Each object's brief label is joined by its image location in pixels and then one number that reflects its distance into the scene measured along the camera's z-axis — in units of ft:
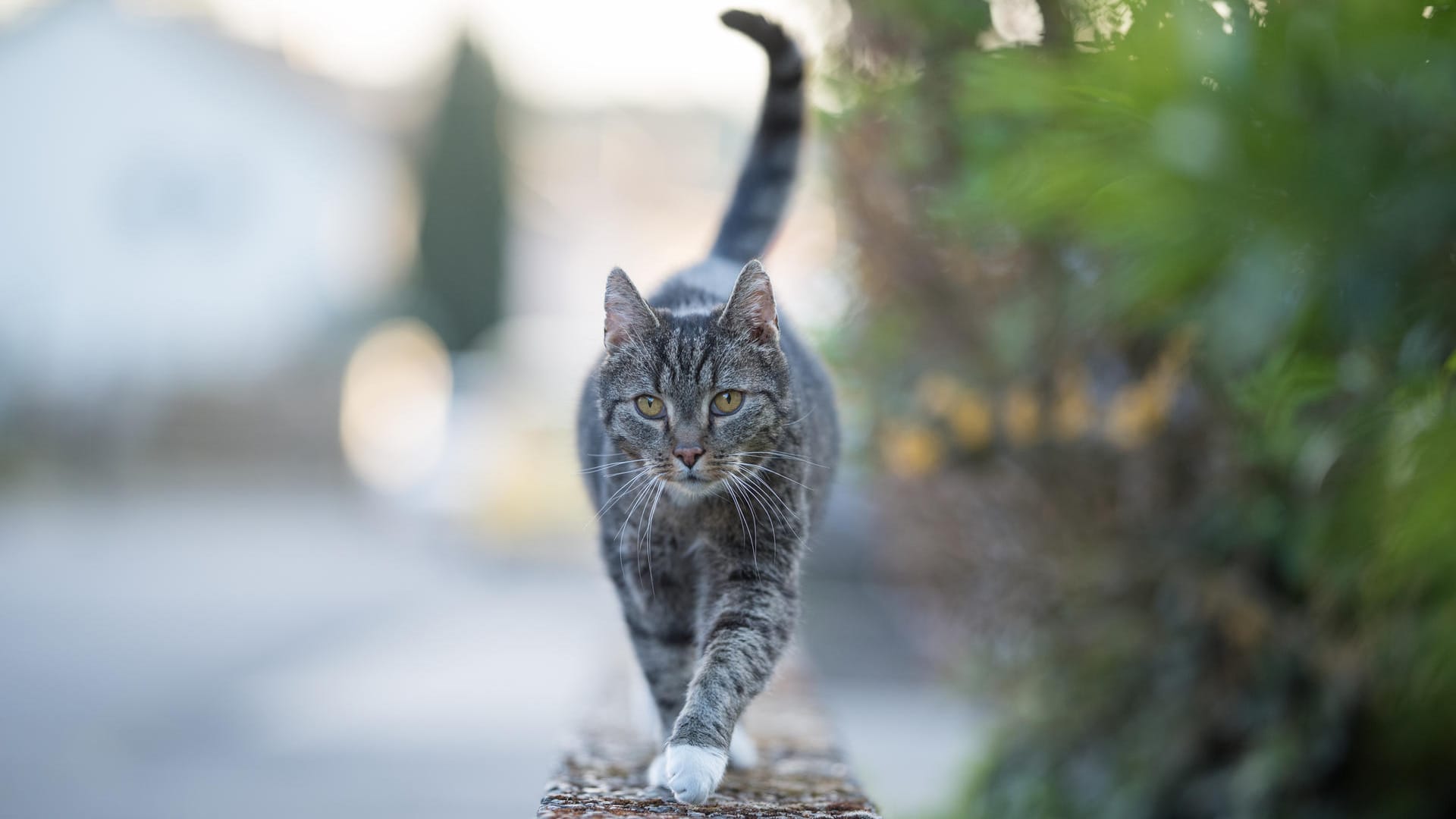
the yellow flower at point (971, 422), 11.55
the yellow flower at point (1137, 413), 10.34
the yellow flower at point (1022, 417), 11.46
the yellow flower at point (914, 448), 11.52
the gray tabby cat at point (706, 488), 6.52
